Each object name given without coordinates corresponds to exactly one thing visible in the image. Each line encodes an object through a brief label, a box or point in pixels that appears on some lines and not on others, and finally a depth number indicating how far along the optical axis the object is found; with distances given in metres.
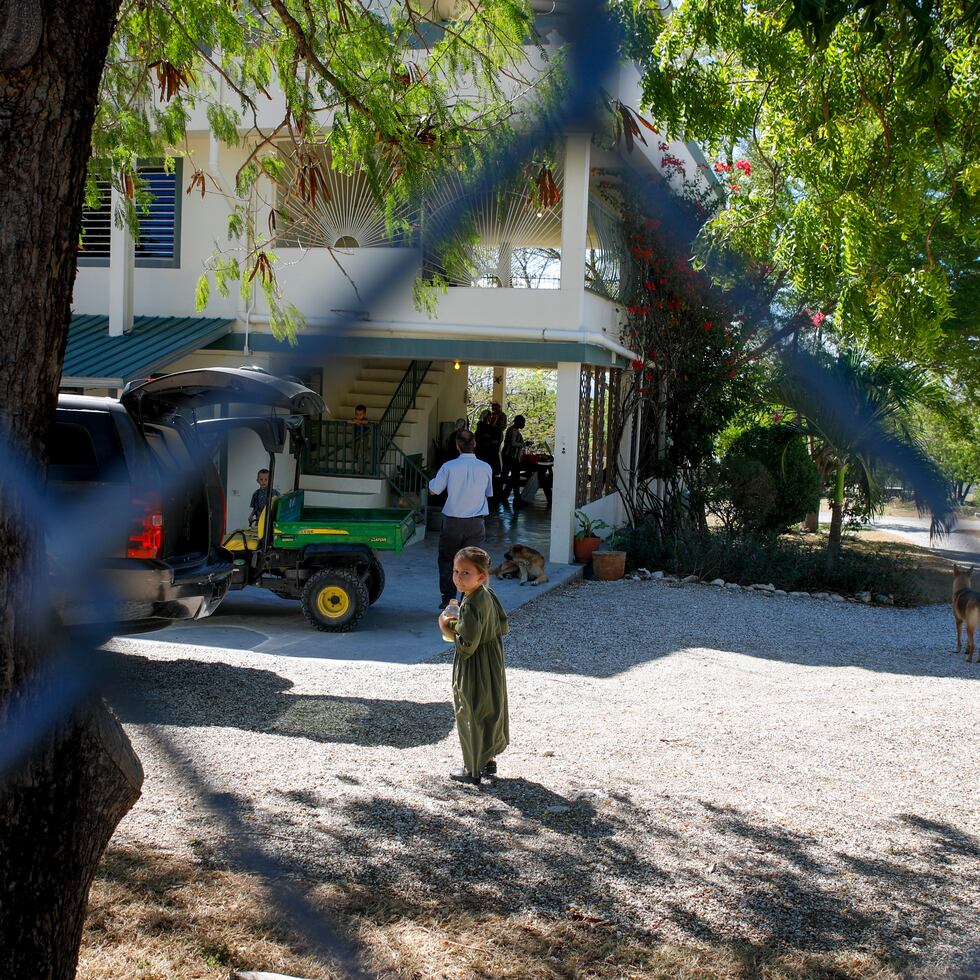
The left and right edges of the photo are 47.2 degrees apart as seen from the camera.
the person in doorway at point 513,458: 20.22
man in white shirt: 10.38
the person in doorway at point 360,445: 15.77
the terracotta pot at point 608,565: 13.65
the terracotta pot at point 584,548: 14.19
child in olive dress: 5.54
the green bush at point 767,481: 16.02
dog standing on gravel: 9.98
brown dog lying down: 12.55
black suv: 6.62
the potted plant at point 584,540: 14.20
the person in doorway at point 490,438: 19.39
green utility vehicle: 9.55
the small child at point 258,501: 10.03
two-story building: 13.58
